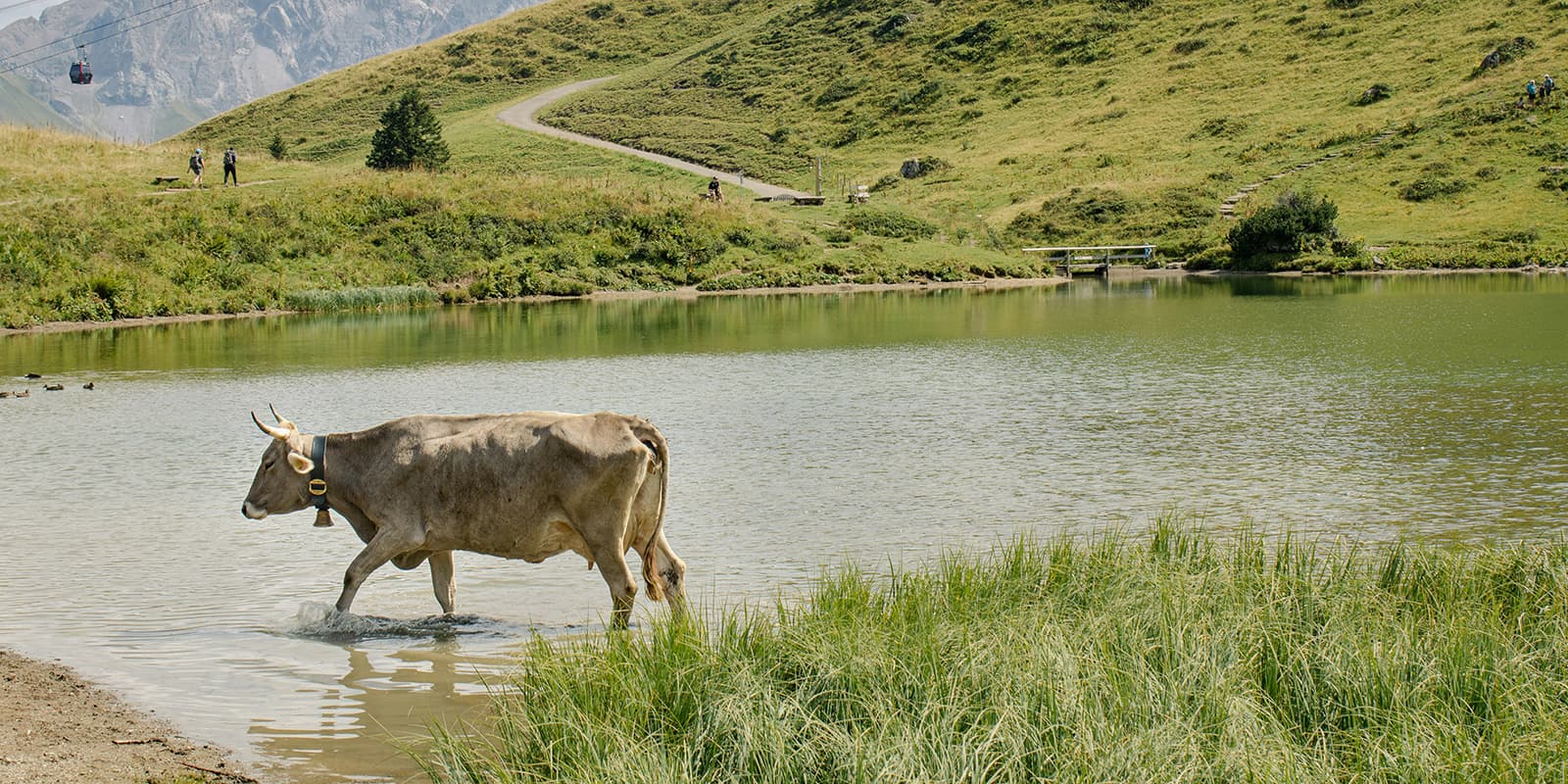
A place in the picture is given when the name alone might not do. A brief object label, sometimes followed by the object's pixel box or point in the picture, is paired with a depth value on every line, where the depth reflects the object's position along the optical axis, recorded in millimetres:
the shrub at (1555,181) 75000
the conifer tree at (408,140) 86625
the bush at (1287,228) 71688
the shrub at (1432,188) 78562
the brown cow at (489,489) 12047
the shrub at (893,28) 141375
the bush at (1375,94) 97688
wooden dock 76000
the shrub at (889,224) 75562
